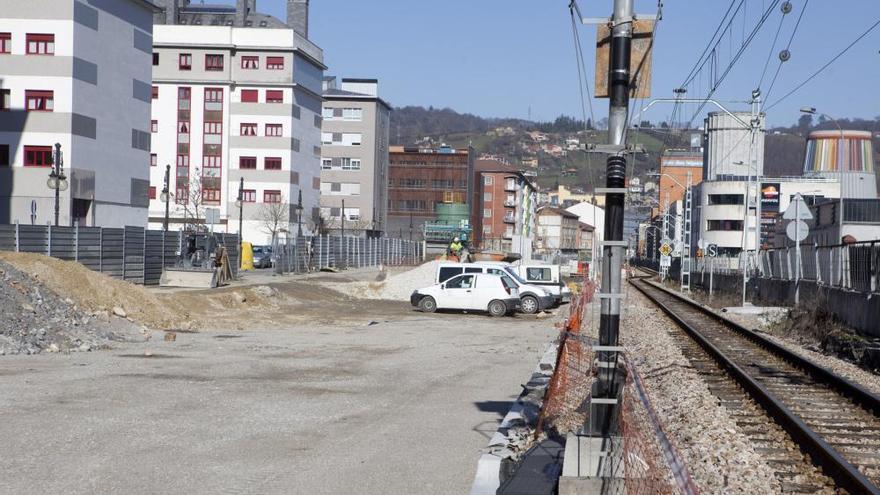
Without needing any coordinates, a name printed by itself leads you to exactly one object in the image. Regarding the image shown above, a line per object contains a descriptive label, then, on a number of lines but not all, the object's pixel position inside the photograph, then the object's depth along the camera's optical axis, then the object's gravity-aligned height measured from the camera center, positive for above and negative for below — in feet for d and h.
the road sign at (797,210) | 110.31 +5.31
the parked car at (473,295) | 116.78 -5.45
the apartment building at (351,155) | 379.35 +34.61
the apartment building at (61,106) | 175.83 +23.56
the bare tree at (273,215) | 280.10 +7.82
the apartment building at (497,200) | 527.81 +26.21
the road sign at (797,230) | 111.65 +3.03
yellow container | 215.31 -3.15
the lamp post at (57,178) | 126.62 +7.70
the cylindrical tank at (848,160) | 449.48 +47.60
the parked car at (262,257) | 231.91 -3.31
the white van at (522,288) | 124.26 -4.75
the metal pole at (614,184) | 26.91 +1.85
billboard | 404.77 +20.20
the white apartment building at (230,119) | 284.82 +35.27
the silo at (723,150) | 418.72 +45.98
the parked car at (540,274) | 144.05 -3.37
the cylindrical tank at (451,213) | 388.98 +13.57
